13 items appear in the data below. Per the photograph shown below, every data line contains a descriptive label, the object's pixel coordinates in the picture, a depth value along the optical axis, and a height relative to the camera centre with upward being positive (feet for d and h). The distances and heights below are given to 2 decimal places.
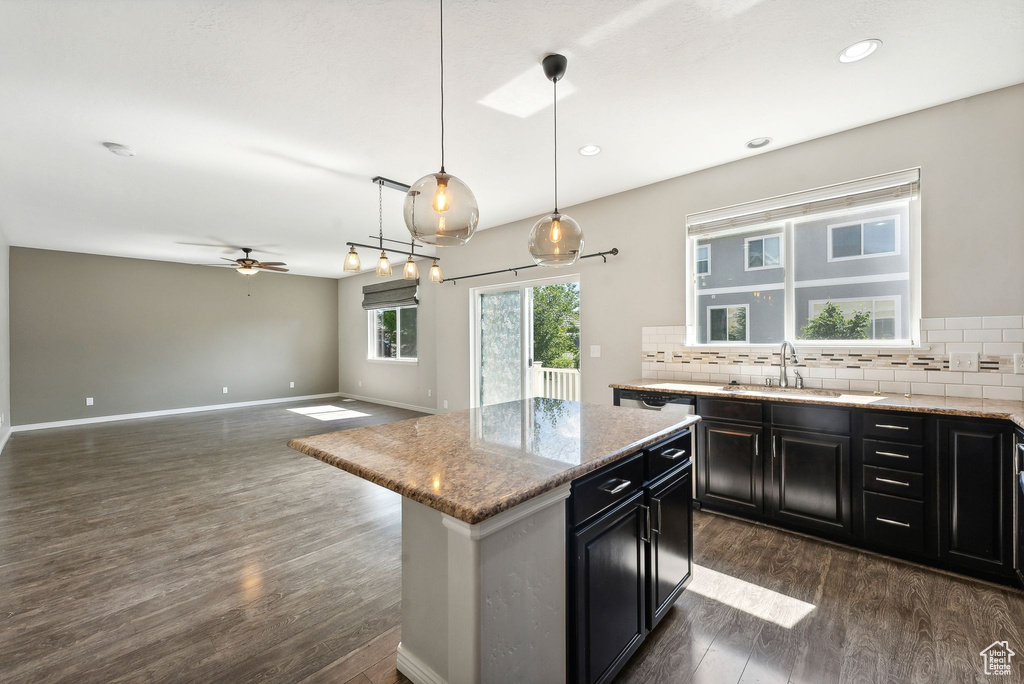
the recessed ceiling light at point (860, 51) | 6.91 +4.86
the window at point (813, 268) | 9.48 +1.81
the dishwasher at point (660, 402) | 10.26 -1.60
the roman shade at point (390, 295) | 24.28 +2.86
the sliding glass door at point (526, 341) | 16.35 -0.02
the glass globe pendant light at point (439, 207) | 5.01 +1.62
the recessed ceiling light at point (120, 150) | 9.98 +4.66
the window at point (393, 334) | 25.60 +0.45
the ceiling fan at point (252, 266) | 19.89 +3.64
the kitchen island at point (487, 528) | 3.66 -1.83
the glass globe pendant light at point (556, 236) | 6.96 +1.74
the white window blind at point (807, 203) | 9.27 +3.39
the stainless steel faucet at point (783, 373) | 10.42 -0.83
